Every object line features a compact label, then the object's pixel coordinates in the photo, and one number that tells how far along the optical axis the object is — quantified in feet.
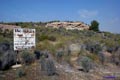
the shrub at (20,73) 17.58
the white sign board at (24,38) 21.73
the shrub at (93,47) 29.62
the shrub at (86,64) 20.94
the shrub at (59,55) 24.56
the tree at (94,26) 86.00
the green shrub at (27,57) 20.99
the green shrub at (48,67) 18.09
